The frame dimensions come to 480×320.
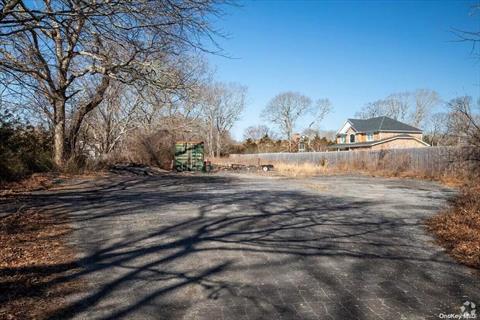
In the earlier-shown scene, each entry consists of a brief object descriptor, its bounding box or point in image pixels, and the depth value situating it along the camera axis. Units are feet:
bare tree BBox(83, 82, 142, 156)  77.51
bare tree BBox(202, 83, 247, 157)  187.83
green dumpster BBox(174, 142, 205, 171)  78.12
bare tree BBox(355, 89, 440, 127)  213.87
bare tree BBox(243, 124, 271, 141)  254.88
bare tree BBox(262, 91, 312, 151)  222.89
